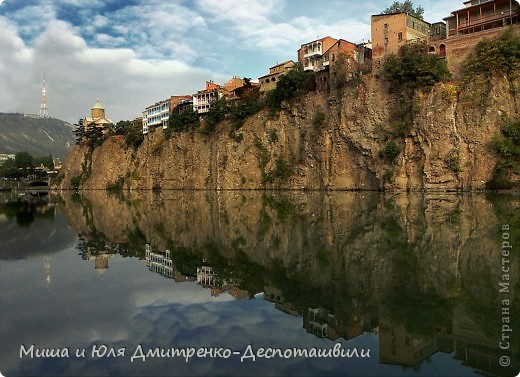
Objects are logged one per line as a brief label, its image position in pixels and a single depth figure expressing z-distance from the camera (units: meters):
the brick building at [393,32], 49.69
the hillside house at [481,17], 43.56
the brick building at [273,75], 65.62
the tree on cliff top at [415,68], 43.50
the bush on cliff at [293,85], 58.06
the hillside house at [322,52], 54.19
